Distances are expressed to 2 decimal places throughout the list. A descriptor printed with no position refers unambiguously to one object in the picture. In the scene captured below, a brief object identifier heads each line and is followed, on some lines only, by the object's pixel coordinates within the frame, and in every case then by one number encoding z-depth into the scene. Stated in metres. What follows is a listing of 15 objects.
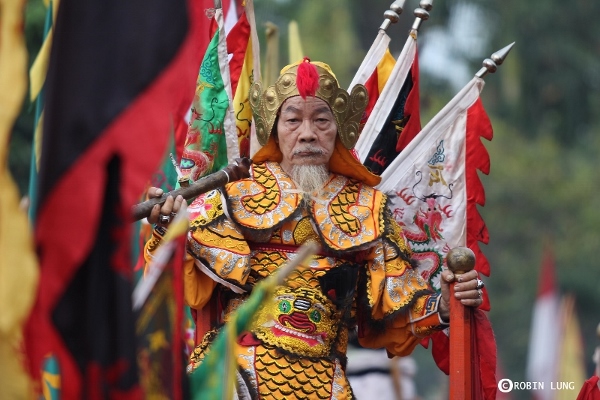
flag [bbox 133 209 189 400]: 6.77
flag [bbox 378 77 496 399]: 12.51
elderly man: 11.00
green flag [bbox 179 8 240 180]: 11.76
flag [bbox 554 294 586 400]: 17.32
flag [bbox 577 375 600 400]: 12.10
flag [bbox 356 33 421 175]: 13.06
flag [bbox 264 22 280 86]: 15.51
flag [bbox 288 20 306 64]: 16.00
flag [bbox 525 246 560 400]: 18.22
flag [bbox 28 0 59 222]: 6.08
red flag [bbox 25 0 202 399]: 6.04
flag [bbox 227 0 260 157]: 12.62
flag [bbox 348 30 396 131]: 13.77
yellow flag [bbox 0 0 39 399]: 5.65
